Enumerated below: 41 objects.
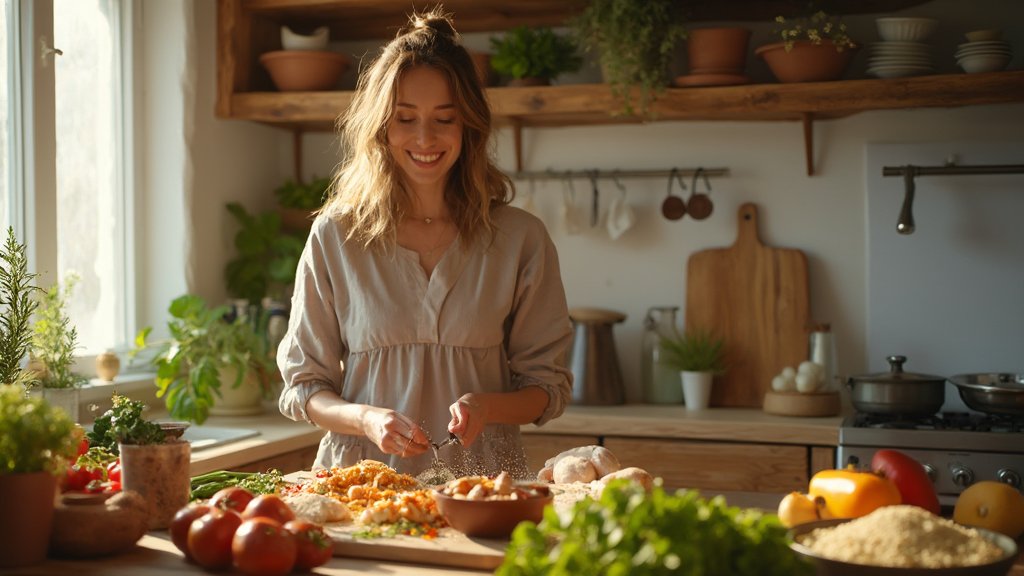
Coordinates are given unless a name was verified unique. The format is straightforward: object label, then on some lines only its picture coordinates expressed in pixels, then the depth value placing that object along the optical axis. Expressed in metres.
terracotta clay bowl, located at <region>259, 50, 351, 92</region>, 3.63
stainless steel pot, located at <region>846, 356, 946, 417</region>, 3.06
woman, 1.97
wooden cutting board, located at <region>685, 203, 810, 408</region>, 3.56
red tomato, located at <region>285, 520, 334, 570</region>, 1.31
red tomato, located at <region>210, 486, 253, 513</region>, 1.43
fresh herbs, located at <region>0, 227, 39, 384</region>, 1.92
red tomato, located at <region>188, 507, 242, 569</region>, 1.31
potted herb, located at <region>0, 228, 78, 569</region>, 1.31
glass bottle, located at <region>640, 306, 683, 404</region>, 3.59
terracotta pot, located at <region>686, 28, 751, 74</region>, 3.28
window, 2.88
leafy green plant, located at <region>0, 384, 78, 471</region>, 1.31
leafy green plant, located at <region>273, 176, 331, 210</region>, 3.82
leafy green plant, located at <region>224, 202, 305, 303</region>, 3.68
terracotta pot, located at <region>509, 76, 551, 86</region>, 3.48
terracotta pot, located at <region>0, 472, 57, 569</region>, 1.31
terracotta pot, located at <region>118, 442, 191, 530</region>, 1.48
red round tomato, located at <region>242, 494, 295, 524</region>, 1.35
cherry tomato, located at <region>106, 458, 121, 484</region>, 1.65
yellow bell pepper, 1.45
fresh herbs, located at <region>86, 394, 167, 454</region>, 1.50
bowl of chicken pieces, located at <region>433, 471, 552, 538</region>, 1.41
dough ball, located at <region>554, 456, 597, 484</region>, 1.74
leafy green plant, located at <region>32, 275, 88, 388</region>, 2.66
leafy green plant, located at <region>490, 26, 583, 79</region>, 3.46
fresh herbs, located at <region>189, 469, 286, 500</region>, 1.68
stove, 2.90
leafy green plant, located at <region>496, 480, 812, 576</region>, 0.97
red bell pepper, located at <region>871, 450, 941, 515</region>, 1.52
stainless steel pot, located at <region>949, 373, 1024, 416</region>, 2.94
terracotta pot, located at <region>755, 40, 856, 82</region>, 3.22
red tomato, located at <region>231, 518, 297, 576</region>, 1.27
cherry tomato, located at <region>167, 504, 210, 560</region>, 1.36
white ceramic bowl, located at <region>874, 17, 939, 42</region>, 3.18
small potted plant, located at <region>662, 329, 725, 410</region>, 3.47
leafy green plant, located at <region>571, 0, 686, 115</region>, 3.24
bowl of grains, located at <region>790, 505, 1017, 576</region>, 1.15
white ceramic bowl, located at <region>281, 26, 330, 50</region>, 3.65
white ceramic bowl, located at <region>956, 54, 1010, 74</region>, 3.12
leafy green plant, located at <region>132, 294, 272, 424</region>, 3.14
